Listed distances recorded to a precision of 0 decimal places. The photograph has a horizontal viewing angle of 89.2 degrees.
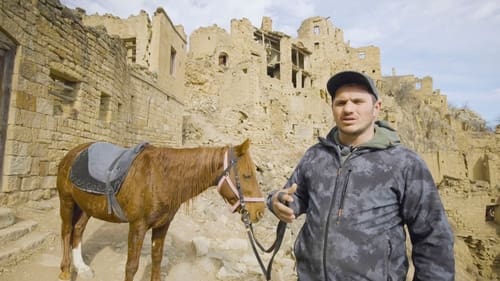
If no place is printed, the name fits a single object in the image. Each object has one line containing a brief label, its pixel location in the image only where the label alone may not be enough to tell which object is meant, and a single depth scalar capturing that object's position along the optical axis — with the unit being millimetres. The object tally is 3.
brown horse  2770
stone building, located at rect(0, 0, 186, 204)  4328
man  1348
